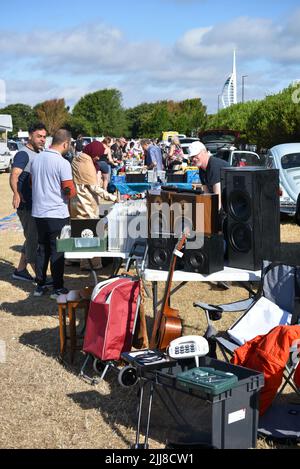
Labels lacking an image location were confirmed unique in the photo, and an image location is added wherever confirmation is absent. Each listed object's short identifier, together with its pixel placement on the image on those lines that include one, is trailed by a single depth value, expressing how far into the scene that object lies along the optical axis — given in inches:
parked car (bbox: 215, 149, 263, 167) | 582.2
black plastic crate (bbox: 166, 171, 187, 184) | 454.0
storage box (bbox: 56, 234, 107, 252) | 224.4
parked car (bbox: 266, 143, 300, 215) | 446.0
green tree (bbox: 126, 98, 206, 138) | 2321.6
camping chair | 182.5
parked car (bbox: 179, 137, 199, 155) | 1178.6
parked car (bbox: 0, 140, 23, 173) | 1118.4
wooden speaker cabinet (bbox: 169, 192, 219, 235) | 187.8
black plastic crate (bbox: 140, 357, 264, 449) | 134.1
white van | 1119.6
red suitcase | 176.2
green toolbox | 130.1
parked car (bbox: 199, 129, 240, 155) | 771.4
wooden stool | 199.8
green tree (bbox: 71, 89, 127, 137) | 3243.1
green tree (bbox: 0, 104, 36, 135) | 3297.5
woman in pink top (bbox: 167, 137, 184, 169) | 737.6
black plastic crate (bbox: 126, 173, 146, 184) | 470.9
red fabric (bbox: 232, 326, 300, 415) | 145.6
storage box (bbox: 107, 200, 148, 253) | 225.1
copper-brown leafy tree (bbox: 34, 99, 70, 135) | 3224.9
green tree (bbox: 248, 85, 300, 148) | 839.1
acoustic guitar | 173.5
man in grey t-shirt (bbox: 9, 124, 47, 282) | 283.3
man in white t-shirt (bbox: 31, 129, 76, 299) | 247.9
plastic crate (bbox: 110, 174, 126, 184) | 485.6
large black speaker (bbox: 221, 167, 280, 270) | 190.2
